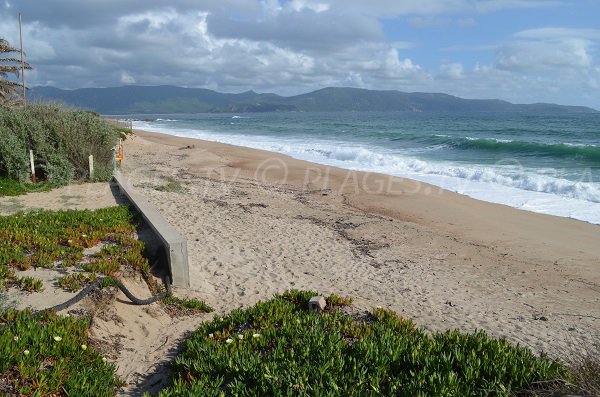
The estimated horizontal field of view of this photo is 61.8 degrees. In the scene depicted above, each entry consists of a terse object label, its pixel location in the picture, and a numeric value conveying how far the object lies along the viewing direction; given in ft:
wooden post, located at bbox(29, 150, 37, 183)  36.93
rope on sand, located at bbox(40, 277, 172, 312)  15.47
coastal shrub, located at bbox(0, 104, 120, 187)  37.29
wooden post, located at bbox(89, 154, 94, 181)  39.19
